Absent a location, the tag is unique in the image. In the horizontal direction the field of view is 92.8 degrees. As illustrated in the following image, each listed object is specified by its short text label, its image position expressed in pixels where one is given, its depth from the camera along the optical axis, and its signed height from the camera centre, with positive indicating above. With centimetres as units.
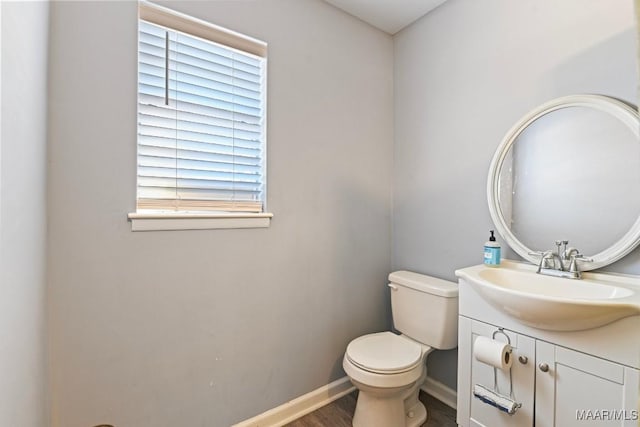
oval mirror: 121 +16
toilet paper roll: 119 -55
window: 134 +43
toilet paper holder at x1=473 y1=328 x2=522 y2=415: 118 -74
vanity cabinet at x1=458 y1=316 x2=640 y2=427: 98 -62
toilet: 147 -74
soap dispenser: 148 -20
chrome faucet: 127 -20
